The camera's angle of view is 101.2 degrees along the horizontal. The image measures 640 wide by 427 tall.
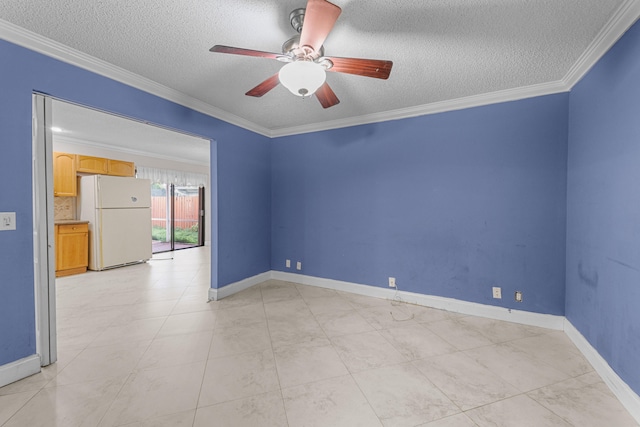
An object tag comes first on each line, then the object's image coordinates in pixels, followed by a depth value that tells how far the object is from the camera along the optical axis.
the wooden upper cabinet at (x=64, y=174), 4.50
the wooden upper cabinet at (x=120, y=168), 4.98
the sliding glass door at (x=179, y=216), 7.38
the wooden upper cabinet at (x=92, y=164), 4.63
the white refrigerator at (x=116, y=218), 4.63
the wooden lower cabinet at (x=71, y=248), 4.29
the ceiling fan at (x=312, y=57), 1.29
